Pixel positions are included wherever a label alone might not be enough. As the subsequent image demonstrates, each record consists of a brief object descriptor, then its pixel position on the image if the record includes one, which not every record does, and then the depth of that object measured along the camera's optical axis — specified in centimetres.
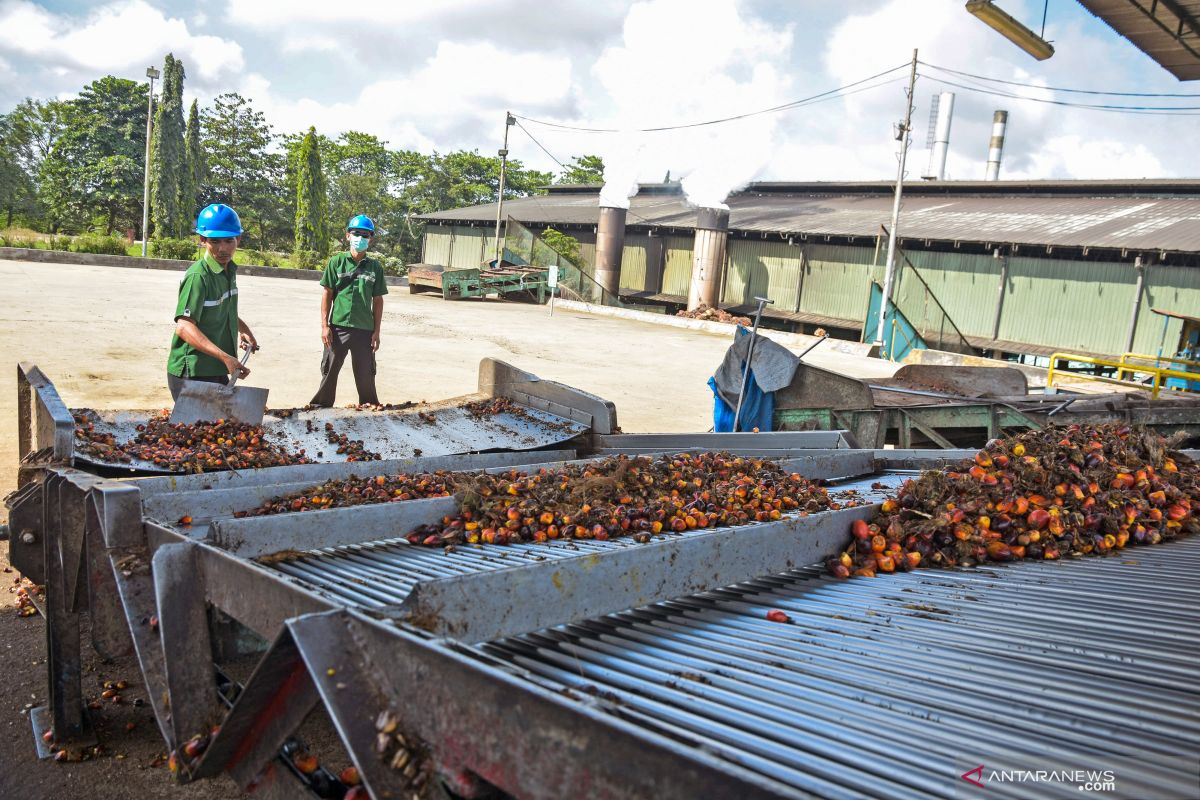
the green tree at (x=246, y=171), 4928
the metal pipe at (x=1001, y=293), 2139
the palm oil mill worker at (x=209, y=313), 505
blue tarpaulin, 823
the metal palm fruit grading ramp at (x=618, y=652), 152
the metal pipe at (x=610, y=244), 2870
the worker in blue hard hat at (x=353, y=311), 704
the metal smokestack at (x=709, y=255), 2659
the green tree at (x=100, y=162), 4325
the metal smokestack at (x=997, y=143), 3478
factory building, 1936
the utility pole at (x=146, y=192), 3068
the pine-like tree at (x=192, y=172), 4081
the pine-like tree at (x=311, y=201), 3959
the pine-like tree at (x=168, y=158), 3903
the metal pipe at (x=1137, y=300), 1889
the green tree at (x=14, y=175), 4075
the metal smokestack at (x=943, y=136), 3838
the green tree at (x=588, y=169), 5859
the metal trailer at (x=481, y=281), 2691
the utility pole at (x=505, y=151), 3114
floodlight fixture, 693
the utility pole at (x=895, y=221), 2091
